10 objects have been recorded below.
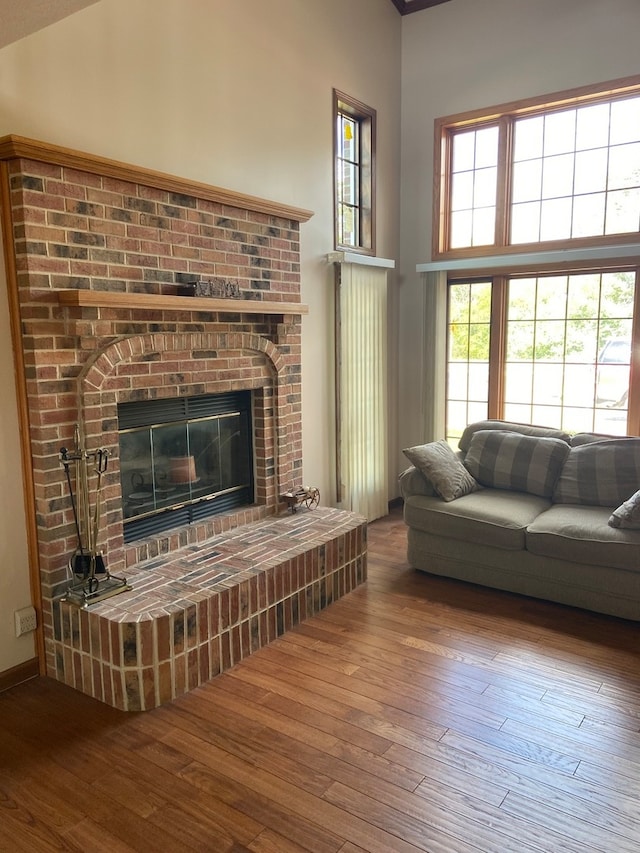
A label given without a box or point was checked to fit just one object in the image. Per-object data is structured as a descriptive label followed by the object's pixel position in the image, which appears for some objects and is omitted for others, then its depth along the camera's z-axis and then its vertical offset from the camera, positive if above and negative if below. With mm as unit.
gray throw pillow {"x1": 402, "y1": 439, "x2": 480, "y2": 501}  4145 -894
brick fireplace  2684 -95
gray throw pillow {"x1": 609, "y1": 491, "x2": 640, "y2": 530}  3428 -985
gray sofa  3482 -1082
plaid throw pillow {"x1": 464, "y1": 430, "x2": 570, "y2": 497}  4238 -863
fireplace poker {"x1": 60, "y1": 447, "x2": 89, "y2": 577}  2836 -984
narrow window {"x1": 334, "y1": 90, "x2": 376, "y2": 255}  4824 +1189
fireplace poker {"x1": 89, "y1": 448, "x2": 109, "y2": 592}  2830 -862
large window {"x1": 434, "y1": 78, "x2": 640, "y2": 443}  4535 +523
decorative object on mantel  3301 +245
